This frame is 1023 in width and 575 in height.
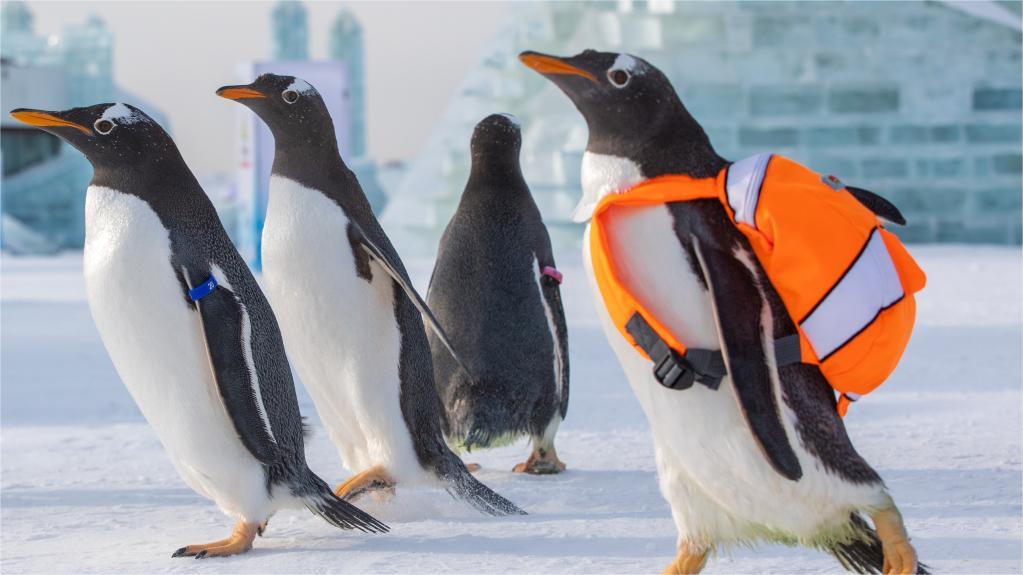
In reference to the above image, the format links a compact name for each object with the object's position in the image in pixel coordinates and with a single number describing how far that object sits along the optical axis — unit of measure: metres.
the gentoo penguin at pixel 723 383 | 3.63
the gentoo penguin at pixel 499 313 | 6.73
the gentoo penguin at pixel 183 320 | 4.77
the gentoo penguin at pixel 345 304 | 5.39
